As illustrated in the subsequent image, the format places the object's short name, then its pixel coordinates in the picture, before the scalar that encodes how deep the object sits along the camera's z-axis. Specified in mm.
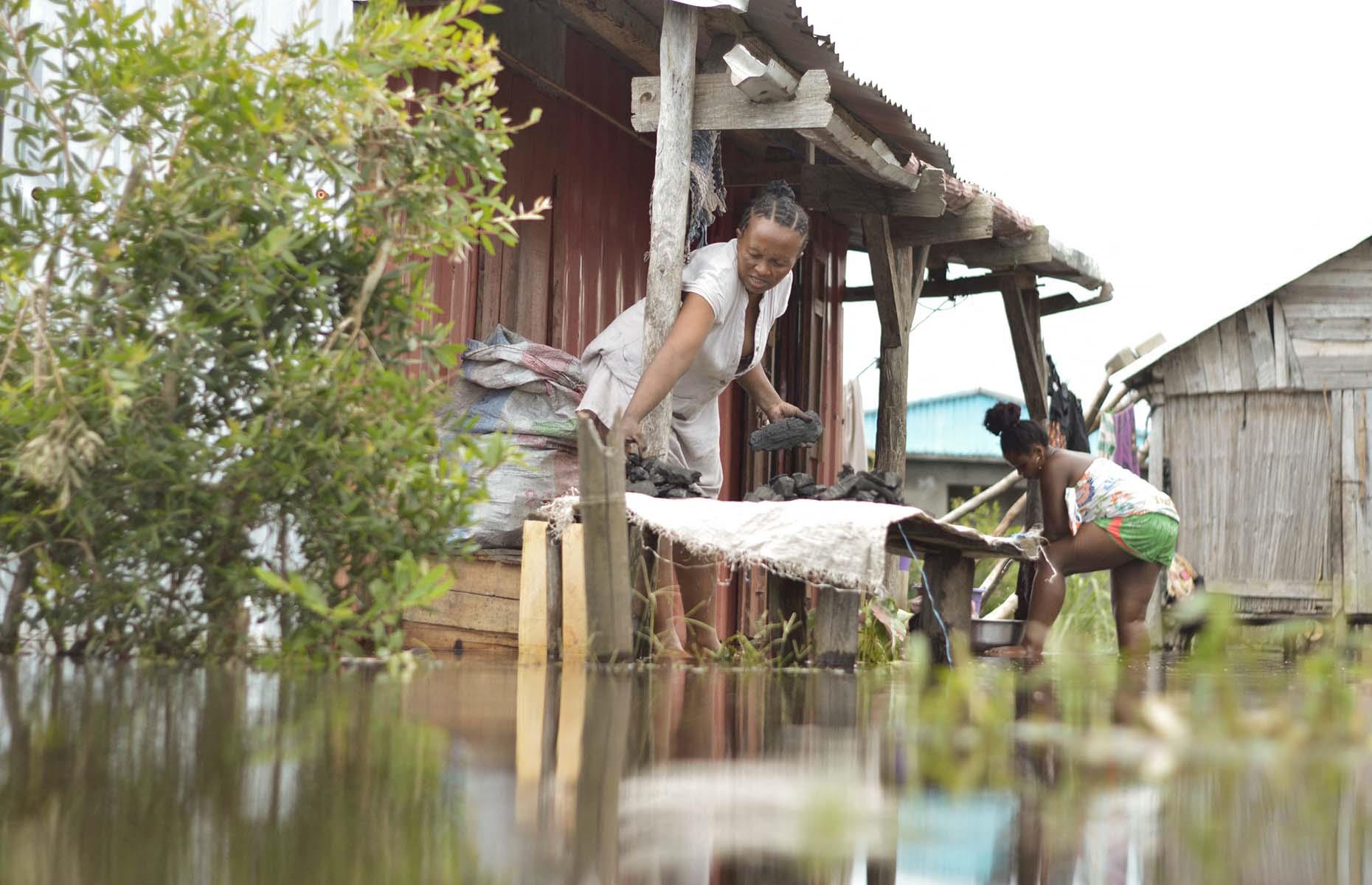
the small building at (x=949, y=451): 27609
